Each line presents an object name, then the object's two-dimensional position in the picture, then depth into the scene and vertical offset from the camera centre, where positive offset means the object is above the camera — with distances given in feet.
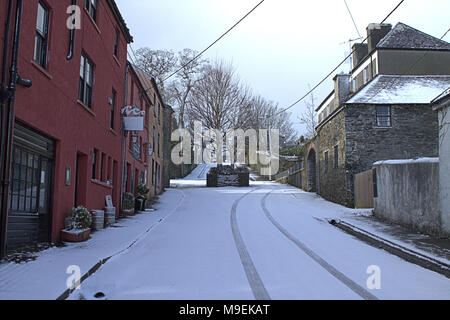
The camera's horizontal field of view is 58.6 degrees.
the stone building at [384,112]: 71.72 +15.67
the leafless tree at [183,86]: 144.15 +40.52
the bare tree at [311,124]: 169.99 +30.81
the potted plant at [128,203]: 54.65 -1.09
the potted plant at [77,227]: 31.83 -2.61
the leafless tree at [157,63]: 136.26 +45.41
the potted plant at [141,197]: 60.59 -0.27
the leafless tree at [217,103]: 132.98 +31.09
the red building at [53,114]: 24.93 +6.23
